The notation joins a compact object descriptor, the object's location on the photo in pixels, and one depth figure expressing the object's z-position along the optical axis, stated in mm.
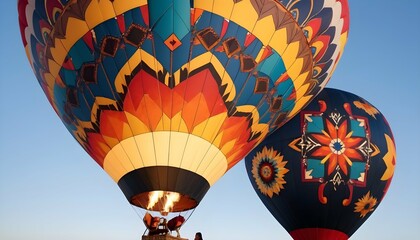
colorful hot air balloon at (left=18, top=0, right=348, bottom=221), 10836
